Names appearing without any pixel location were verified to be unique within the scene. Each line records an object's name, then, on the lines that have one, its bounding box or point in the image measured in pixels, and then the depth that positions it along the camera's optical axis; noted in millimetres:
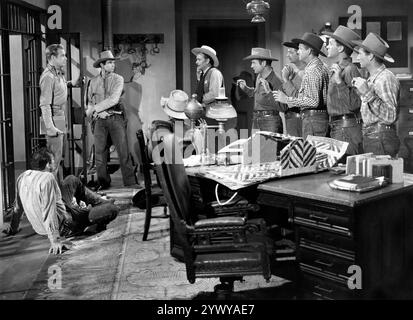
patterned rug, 4188
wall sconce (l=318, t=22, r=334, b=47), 8711
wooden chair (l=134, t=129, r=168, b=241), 5289
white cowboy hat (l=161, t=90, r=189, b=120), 6660
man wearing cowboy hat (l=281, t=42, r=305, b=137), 7426
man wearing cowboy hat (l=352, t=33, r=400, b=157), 5152
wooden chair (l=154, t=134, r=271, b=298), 3268
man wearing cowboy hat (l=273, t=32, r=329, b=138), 6242
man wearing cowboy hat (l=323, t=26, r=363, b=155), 6062
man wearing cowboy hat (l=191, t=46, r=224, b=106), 7461
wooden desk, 3365
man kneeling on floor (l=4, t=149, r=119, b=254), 5133
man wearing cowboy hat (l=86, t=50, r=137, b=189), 7957
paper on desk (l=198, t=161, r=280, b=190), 3883
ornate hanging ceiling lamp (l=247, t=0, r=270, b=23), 7086
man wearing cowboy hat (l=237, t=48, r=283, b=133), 7500
